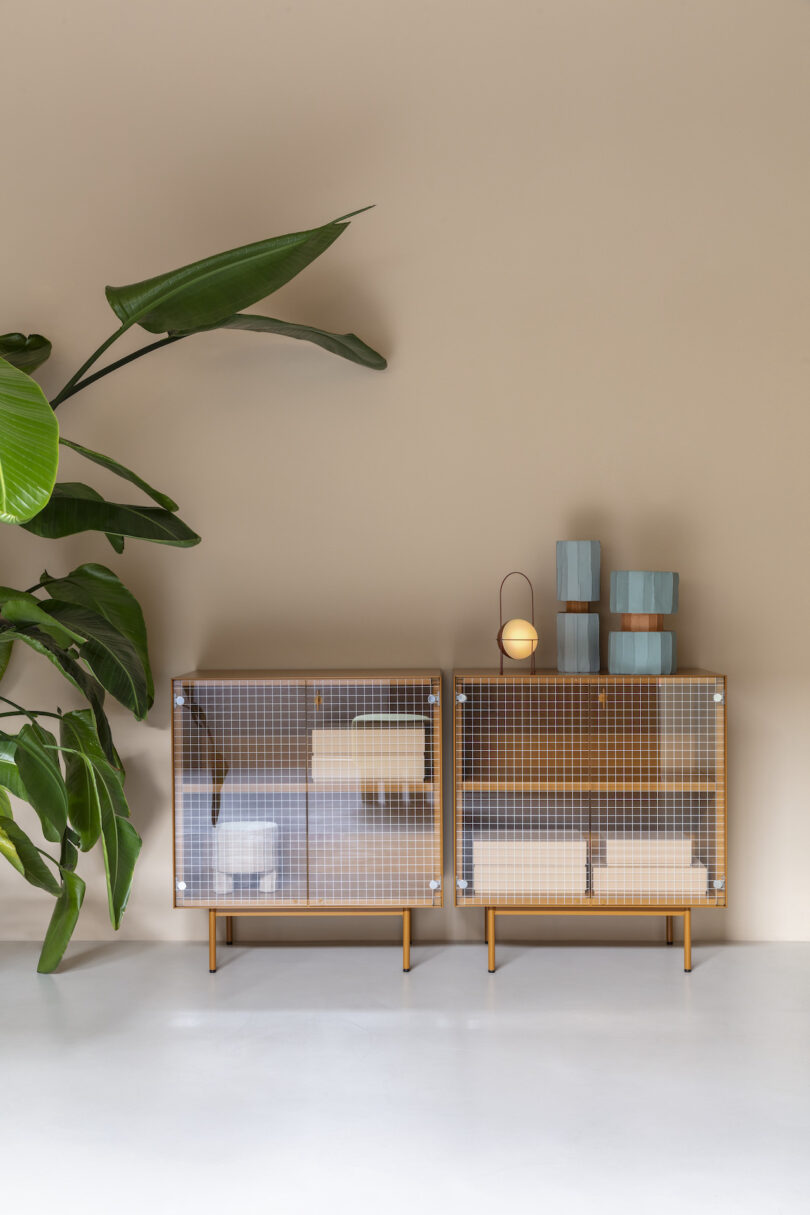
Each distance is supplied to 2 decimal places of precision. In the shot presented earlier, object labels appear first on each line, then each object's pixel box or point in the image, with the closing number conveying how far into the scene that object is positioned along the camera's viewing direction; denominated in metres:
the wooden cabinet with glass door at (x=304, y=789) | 2.70
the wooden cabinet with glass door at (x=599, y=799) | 2.70
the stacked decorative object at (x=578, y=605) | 2.80
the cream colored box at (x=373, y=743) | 2.70
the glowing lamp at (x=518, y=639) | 2.77
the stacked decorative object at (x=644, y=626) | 2.73
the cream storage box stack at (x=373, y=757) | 2.70
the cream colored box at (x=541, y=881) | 2.71
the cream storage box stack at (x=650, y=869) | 2.70
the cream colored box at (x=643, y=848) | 2.70
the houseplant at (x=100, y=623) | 2.32
